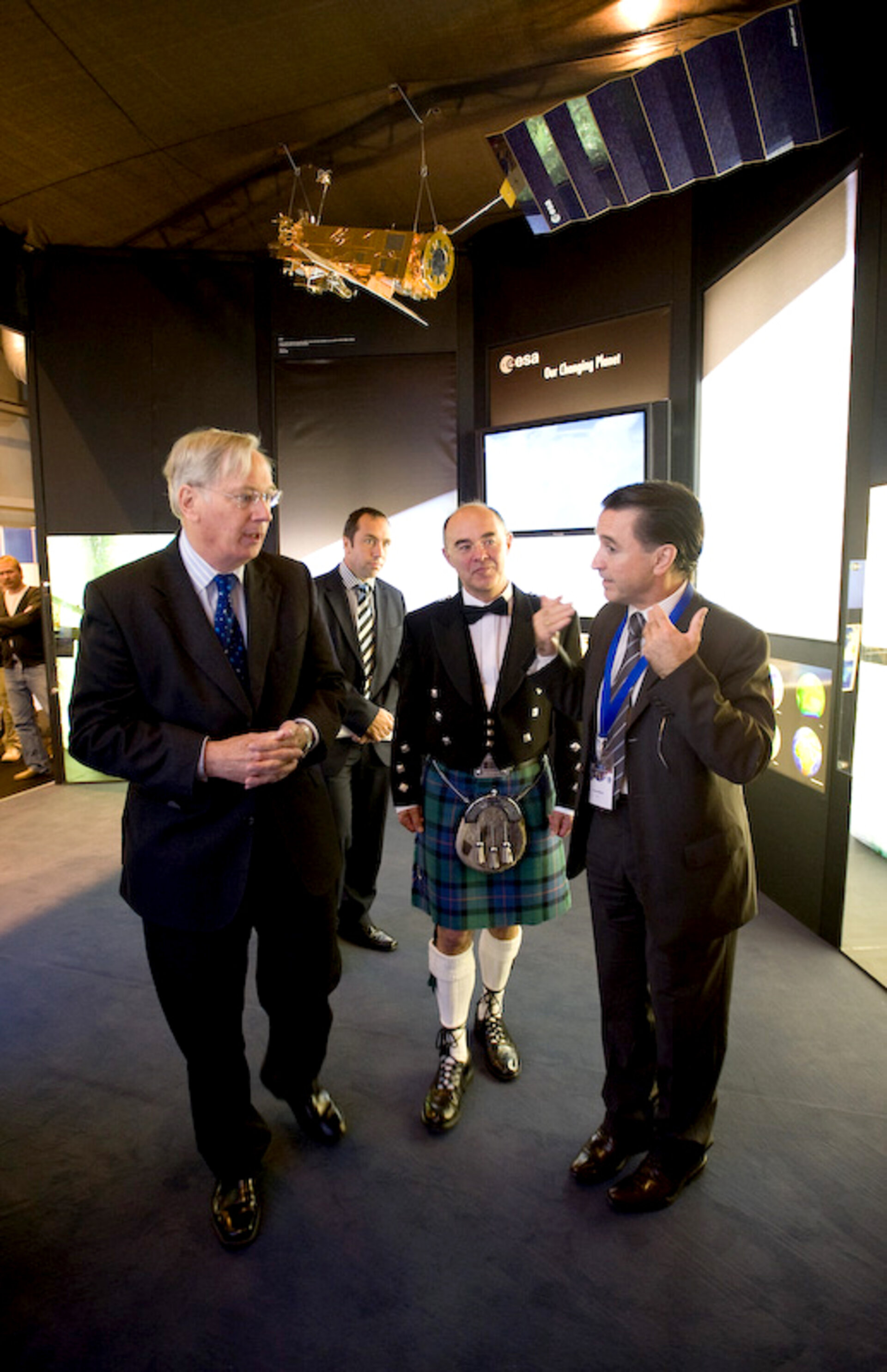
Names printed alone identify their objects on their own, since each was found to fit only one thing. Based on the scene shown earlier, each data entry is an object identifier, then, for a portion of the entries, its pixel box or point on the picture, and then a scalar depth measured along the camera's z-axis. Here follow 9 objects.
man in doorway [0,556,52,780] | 6.36
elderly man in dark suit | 1.69
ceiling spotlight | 3.49
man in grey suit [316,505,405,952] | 3.21
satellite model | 4.44
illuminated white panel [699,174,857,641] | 3.26
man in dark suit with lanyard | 1.68
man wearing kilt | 2.30
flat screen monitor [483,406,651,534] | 4.49
